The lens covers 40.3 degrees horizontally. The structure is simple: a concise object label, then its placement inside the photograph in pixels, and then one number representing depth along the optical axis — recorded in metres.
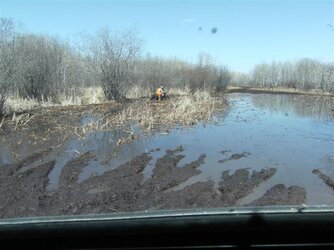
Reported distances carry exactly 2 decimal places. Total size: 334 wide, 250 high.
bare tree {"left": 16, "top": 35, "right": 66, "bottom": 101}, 28.88
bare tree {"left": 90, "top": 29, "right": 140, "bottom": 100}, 34.19
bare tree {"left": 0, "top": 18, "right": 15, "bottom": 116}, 21.38
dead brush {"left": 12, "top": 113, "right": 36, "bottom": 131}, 18.48
